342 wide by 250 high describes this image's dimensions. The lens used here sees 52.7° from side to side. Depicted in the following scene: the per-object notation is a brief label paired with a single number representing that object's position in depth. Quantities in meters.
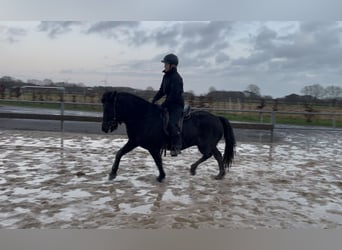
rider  3.45
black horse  3.50
